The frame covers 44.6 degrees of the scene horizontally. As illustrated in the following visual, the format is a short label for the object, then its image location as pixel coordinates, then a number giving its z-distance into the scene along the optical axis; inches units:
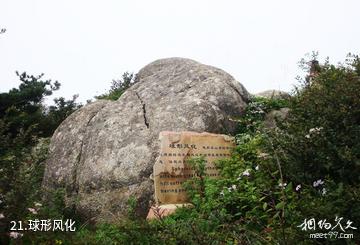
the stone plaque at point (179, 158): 278.2
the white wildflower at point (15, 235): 139.6
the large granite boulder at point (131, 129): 311.9
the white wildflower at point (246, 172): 247.0
